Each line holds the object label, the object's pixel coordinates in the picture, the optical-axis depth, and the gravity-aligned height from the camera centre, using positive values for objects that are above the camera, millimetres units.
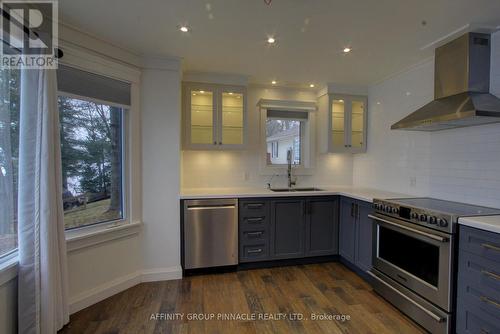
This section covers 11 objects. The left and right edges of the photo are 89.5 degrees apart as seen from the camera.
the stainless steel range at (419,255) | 1918 -823
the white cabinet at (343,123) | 3748 +578
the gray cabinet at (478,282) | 1632 -822
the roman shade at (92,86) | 2162 +701
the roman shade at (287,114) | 3869 +727
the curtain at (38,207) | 1782 -346
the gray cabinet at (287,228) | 3154 -862
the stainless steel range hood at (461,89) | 2023 +668
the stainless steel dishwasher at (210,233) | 2969 -863
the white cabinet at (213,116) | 3297 +596
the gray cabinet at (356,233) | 2855 -864
